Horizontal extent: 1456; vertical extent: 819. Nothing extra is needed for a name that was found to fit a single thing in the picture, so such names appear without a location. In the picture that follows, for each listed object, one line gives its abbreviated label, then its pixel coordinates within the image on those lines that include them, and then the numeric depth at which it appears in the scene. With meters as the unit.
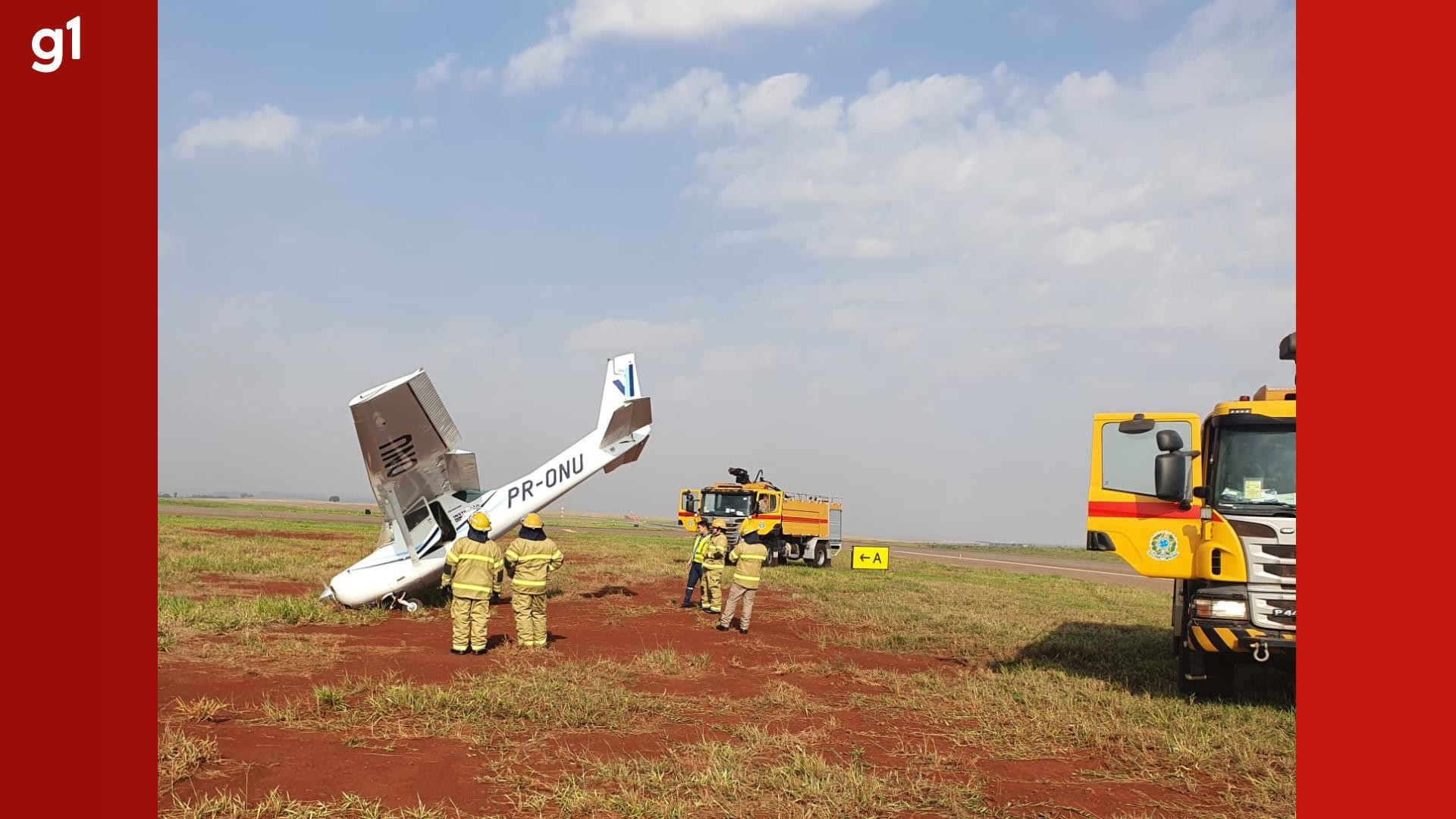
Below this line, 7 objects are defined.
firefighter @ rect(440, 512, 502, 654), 11.34
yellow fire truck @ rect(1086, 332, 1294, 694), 8.16
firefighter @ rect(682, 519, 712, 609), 16.55
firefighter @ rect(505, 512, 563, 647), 11.94
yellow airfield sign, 29.56
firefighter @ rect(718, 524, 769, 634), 13.49
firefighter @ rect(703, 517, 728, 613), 16.08
